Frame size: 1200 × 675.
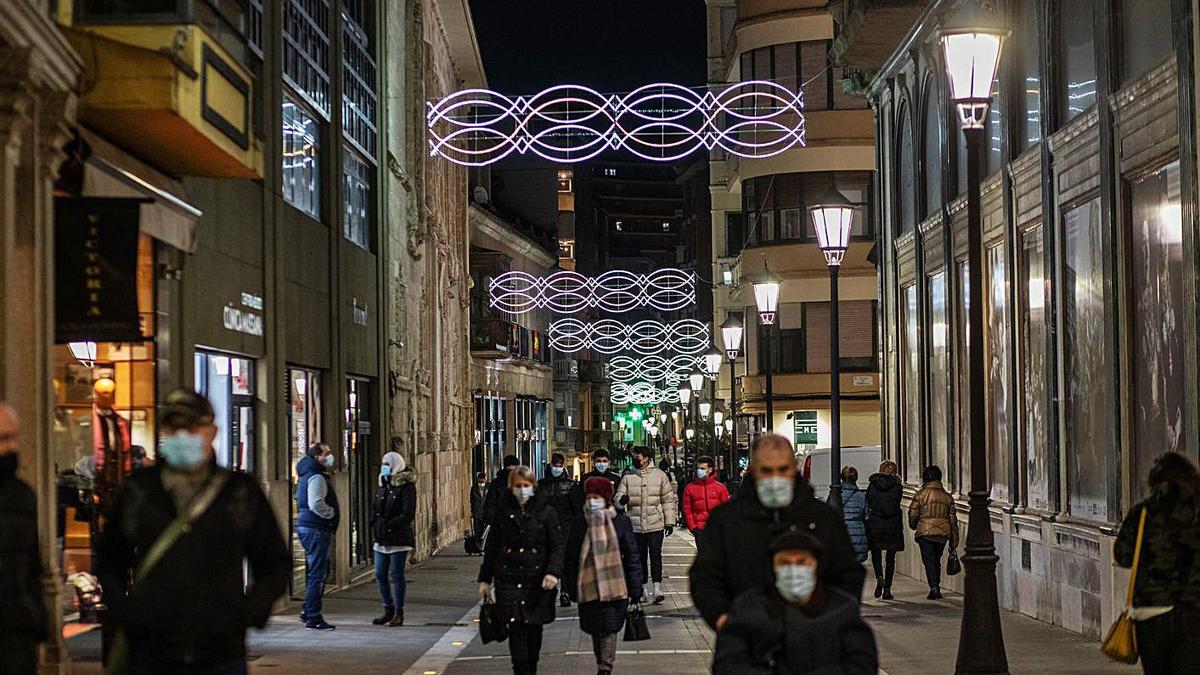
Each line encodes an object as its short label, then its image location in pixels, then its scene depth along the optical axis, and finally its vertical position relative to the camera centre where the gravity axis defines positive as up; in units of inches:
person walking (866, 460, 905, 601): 941.2 -50.6
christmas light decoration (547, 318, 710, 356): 2538.9 +210.8
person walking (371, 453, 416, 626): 802.2 -41.6
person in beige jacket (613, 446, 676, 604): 922.7 -37.7
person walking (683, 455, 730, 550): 960.3 -38.1
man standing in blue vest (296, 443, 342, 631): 779.4 -37.1
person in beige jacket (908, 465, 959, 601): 895.7 -45.1
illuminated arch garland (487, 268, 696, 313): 1912.6 +171.8
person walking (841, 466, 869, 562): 946.1 -47.0
